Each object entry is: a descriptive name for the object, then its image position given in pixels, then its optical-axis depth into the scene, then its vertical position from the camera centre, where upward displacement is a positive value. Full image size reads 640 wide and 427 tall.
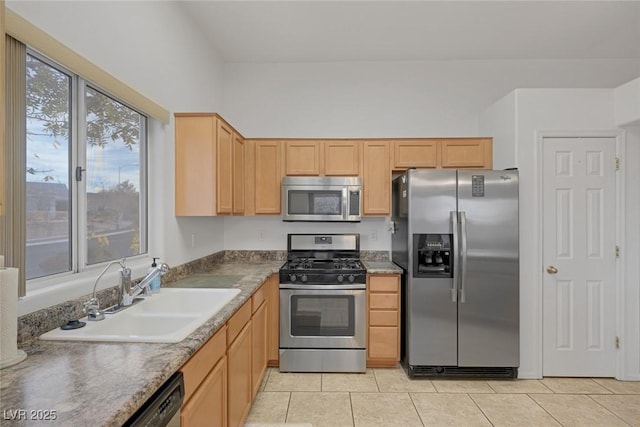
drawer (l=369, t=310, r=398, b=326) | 3.12 -0.98
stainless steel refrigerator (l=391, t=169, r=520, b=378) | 2.89 -0.54
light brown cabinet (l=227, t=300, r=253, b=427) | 1.82 -0.93
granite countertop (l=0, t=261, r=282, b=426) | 0.81 -0.50
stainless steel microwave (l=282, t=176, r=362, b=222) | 3.40 +0.16
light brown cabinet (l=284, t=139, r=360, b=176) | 3.48 +0.60
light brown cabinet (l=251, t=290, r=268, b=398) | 2.41 -1.00
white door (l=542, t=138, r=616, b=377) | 2.94 -0.37
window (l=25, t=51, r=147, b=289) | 1.47 +0.21
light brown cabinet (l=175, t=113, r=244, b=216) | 2.59 +0.39
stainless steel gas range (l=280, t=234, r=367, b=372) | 3.04 -0.99
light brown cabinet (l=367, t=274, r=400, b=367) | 3.12 -1.01
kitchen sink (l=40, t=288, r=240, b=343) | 1.30 -0.53
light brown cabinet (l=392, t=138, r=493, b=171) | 3.46 +0.63
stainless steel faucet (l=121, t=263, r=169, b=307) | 1.78 -0.42
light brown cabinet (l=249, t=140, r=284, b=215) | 3.49 +0.40
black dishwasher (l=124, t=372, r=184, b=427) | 0.94 -0.60
